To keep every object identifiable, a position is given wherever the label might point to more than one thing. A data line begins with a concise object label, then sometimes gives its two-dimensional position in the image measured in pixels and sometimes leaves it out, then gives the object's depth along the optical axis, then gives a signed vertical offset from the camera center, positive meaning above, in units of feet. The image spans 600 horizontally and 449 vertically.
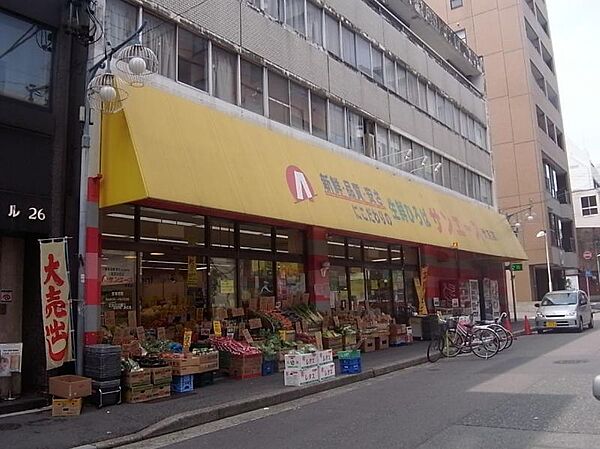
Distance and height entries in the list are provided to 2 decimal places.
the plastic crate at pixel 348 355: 41.01 -4.32
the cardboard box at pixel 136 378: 31.40 -4.20
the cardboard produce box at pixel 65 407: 28.25 -5.08
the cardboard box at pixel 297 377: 36.00 -5.07
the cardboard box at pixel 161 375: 32.48 -4.23
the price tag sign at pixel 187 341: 37.04 -2.70
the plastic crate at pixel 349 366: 40.93 -5.10
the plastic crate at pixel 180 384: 34.22 -5.00
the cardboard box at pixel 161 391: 32.40 -5.12
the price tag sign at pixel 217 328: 41.16 -2.14
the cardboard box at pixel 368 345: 54.85 -4.92
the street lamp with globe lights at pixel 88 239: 32.71 +3.62
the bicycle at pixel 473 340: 50.34 -4.46
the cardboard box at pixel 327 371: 38.09 -5.08
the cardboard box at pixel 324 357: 38.23 -4.13
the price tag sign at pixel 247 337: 42.76 -2.95
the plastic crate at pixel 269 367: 41.50 -5.09
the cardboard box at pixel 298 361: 36.37 -4.10
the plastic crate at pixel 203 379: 36.27 -5.07
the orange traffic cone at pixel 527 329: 77.20 -5.51
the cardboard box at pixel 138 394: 31.30 -5.03
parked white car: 73.67 -3.29
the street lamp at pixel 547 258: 130.41 +6.39
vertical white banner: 30.81 +0.12
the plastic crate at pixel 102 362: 30.48 -3.18
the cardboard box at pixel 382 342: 57.36 -4.96
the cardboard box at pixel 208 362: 35.78 -3.96
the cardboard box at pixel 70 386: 28.50 -4.14
